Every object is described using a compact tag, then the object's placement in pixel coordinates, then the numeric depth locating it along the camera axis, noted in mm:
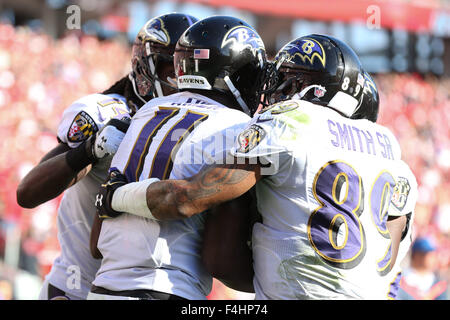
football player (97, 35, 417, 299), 5492
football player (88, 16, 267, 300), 5742
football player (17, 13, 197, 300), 7094
